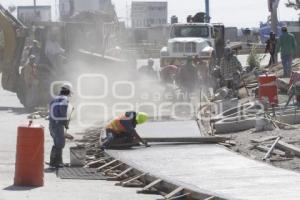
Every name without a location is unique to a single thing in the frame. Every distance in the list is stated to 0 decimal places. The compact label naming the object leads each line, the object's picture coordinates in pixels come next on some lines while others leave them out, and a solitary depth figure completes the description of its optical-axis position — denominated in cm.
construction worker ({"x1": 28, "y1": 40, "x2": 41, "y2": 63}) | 3016
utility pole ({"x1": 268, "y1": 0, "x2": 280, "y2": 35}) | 3597
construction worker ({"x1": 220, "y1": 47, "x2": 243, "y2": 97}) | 2850
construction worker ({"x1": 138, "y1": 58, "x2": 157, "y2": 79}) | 3412
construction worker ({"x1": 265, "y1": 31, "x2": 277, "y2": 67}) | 3359
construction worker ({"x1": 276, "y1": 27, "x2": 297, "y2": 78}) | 2808
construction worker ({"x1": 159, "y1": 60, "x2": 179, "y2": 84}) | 3178
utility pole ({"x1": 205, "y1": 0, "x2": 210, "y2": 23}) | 5430
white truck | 3575
